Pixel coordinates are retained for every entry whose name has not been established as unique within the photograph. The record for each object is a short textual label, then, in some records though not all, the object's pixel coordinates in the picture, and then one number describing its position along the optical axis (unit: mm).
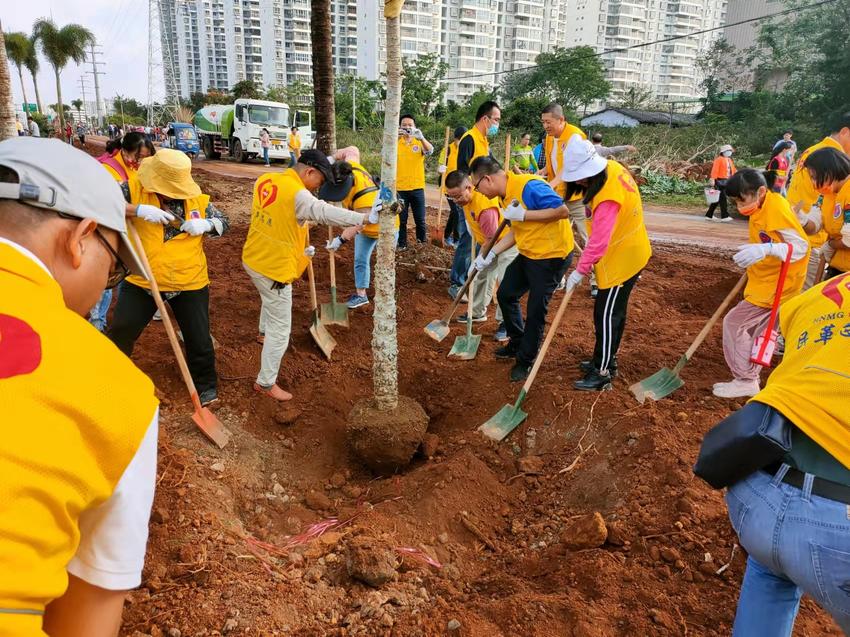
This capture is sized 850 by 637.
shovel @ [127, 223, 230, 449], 3666
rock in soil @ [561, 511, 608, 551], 2768
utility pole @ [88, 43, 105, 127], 56891
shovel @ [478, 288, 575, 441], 3945
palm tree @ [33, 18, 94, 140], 34531
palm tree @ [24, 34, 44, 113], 37200
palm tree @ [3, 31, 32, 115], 32156
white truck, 23844
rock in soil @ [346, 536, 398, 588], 2564
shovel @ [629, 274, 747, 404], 4148
